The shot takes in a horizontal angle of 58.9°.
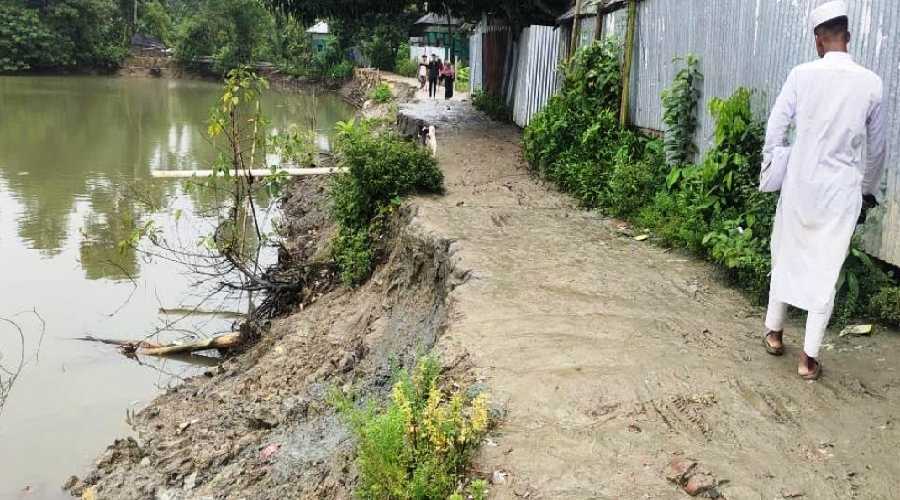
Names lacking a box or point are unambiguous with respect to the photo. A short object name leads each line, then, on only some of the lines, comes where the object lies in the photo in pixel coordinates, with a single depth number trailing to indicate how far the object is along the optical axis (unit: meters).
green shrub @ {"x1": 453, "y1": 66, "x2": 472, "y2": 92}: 24.46
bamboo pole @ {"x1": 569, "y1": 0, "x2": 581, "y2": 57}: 9.96
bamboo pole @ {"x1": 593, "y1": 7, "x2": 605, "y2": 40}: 9.16
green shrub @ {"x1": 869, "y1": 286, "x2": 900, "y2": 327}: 4.38
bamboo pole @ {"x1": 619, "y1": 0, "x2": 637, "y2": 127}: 8.05
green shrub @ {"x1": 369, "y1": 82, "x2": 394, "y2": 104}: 23.79
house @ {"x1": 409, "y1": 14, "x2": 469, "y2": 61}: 32.49
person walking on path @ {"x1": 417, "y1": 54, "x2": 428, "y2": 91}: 25.84
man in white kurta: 3.74
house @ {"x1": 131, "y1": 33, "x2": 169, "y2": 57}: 53.38
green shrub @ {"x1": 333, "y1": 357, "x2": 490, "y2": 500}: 3.04
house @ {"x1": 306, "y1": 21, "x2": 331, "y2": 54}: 48.22
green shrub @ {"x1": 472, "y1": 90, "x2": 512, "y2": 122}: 13.96
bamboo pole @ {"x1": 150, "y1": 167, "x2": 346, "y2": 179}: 8.39
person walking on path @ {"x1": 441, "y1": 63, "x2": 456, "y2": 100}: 20.22
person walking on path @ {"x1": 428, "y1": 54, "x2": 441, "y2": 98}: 21.50
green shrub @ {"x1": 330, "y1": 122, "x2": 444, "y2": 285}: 7.82
